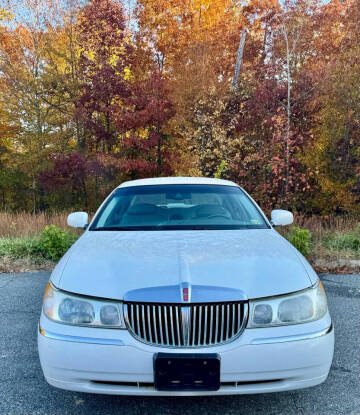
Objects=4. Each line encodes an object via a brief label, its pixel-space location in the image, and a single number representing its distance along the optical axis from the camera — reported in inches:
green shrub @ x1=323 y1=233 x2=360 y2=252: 254.7
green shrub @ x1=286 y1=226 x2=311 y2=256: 238.1
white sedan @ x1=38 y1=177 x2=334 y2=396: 74.6
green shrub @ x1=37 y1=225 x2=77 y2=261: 241.0
